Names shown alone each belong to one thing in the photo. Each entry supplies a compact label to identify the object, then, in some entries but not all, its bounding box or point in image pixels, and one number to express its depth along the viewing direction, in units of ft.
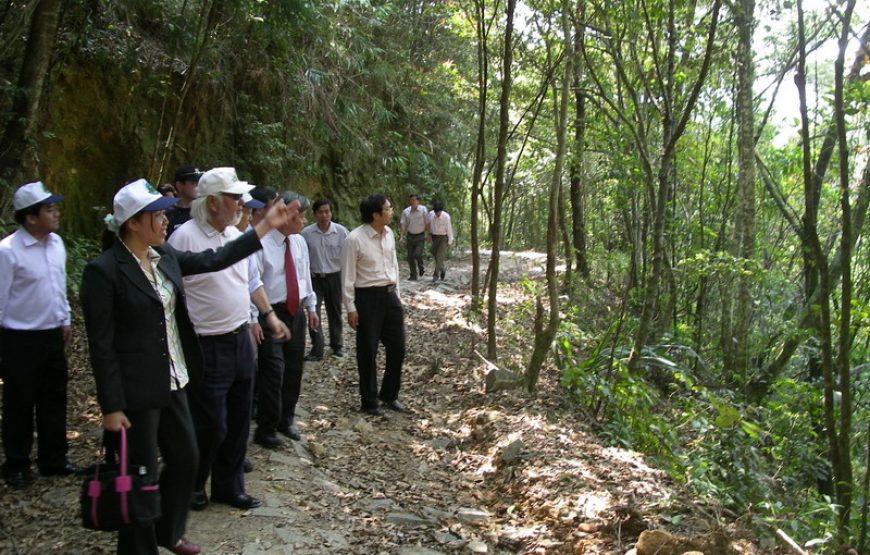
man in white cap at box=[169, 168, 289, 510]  12.67
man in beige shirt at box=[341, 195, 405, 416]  20.99
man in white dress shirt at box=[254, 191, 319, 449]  16.87
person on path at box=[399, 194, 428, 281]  49.78
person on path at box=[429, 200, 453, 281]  50.42
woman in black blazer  9.48
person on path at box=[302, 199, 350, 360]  26.96
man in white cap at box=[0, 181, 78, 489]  14.44
